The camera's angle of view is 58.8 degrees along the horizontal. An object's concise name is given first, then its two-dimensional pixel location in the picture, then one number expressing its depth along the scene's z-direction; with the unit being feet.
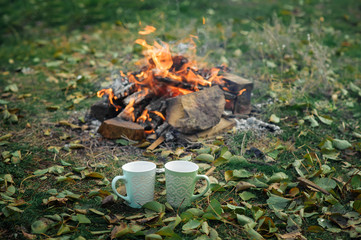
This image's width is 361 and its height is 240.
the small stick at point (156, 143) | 9.00
